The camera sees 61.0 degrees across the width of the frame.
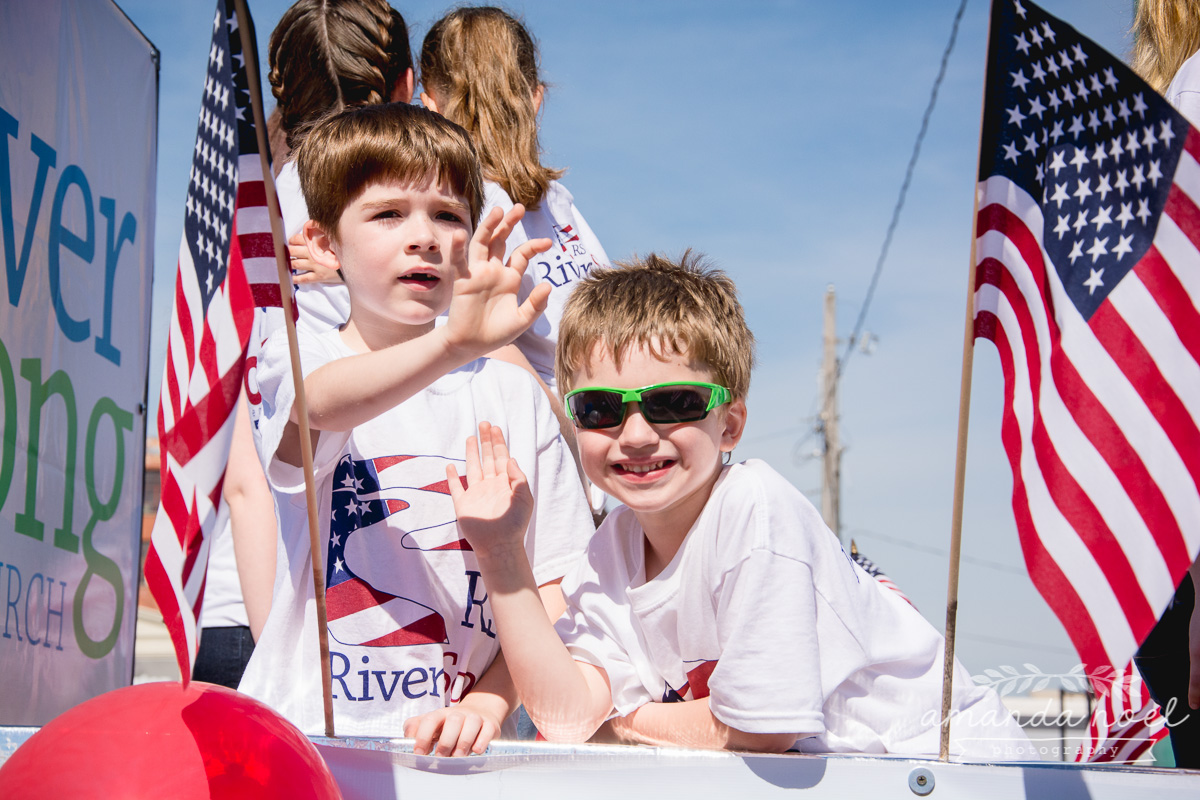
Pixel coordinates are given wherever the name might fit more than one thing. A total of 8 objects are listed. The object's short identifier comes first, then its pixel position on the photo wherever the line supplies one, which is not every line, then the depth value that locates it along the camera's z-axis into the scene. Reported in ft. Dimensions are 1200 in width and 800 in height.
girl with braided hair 9.38
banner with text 7.38
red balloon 4.25
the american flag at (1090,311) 5.14
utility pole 66.80
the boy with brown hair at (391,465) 7.09
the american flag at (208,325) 5.66
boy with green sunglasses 5.92
